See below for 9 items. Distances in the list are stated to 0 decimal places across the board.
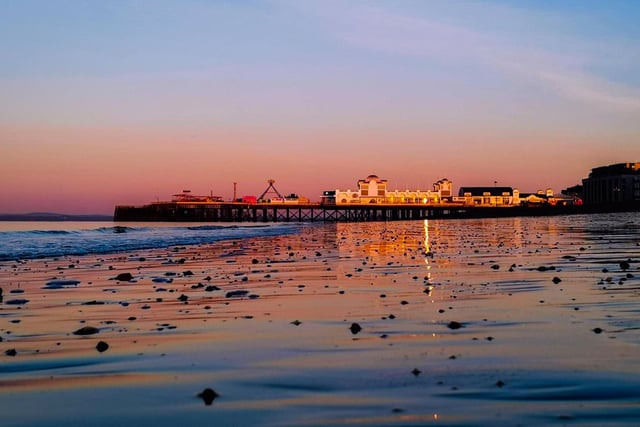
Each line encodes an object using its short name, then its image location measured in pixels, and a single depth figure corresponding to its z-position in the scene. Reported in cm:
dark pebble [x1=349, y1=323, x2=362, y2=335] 745
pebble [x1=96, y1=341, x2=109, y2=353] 679
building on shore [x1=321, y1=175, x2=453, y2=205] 17338
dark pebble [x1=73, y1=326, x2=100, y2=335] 776
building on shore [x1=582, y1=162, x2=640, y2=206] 17138
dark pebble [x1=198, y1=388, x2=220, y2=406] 485
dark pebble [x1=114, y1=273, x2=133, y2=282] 1407
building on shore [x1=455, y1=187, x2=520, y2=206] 18062
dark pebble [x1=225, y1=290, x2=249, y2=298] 1110
